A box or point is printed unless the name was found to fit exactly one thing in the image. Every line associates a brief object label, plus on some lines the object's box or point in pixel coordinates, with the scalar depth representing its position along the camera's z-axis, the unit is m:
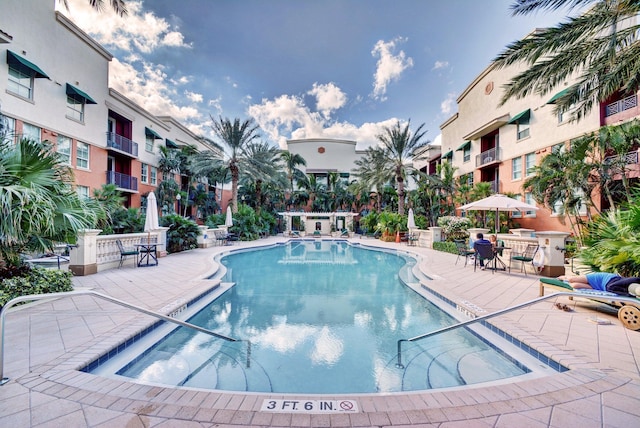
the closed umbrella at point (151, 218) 11.51
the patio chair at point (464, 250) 9.82
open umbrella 10.09
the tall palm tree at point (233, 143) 20.20
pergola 31.31
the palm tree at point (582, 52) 5.20
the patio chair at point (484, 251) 8.88
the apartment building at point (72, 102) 12.45
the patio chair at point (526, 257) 8.54
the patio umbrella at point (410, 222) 19.12
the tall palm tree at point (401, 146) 21.23
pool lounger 4.11
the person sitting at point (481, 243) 9.04
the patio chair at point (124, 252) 9.54
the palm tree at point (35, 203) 4.53
